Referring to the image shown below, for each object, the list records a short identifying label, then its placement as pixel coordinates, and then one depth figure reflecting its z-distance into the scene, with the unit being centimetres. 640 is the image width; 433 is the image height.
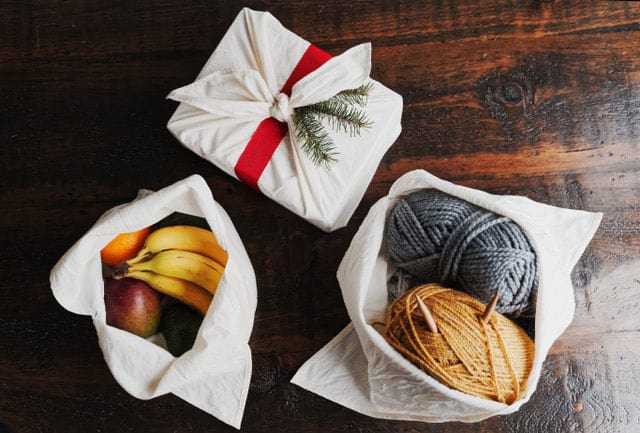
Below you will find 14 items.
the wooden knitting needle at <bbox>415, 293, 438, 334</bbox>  68
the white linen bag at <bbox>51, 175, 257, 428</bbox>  76
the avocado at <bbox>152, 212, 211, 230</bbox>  86
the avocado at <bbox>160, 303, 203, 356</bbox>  82
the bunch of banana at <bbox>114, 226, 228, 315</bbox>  80
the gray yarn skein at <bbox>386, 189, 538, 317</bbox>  74
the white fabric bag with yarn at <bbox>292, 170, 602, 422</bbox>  74
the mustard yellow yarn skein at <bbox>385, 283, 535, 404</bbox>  71
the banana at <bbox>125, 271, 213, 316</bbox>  80
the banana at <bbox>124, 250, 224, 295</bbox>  79
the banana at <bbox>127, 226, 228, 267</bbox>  80
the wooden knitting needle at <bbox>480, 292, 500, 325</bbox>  68
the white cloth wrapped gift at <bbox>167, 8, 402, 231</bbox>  83
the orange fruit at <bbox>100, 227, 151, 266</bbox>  82
